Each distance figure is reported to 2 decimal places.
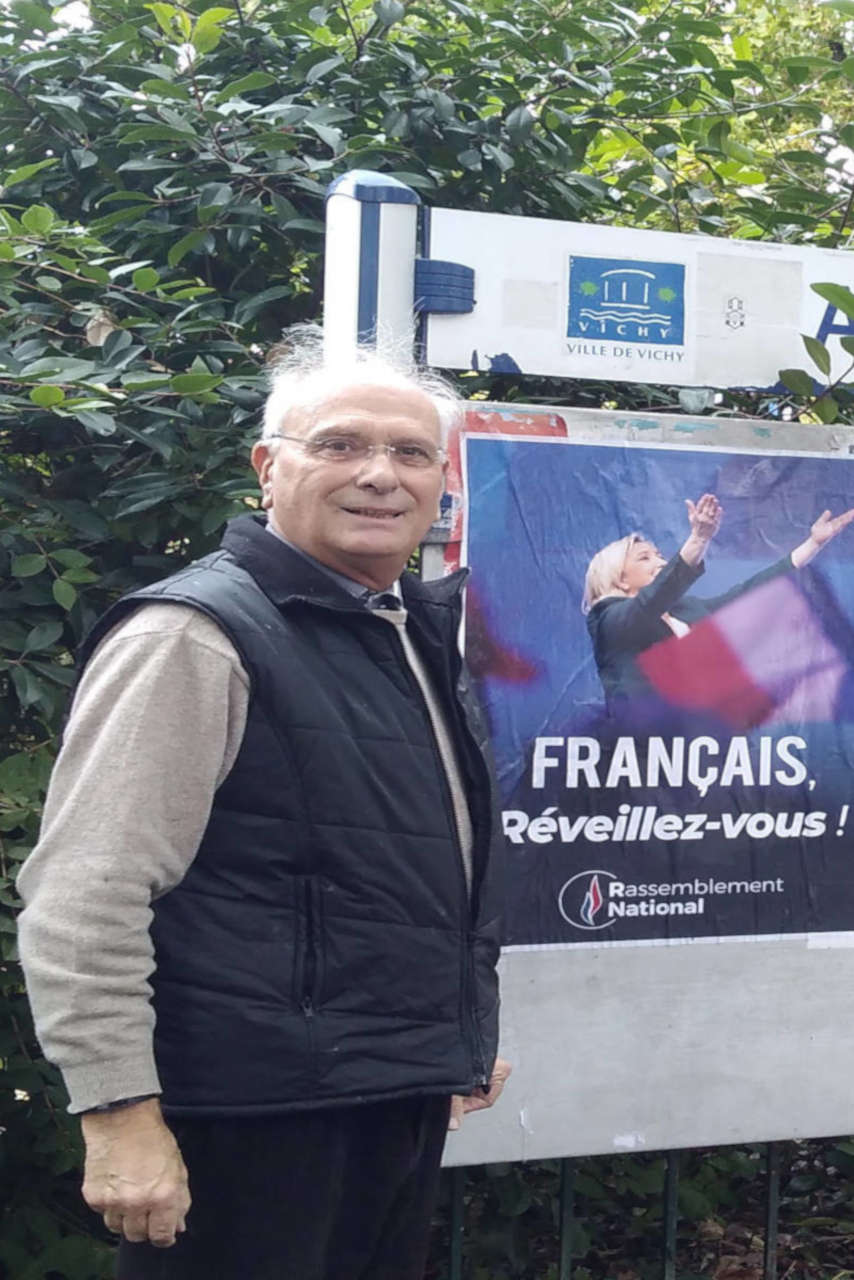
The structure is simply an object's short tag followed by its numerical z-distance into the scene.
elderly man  1.70
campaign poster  2.54
